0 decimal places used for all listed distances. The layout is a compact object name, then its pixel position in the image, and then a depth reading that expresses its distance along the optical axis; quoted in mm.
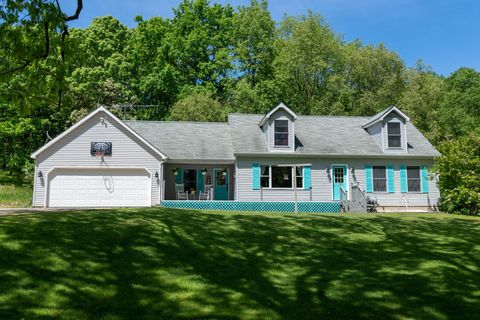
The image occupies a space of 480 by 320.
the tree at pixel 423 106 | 37656
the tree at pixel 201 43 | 44375
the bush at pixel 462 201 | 20828
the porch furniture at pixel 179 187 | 25172
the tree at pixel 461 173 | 21078
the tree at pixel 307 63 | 42656
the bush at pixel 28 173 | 30925
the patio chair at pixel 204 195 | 24766
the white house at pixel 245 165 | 22875
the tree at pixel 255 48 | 43719
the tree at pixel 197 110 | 36156
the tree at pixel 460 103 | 41031
